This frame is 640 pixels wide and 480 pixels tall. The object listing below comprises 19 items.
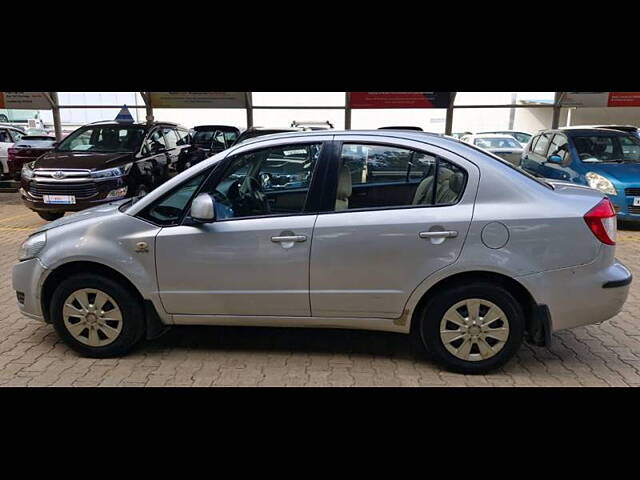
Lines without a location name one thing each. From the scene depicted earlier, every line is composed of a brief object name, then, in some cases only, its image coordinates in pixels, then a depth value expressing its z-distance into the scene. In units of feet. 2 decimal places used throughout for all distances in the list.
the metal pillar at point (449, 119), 38.53
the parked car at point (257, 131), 30.81
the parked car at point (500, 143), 43.98
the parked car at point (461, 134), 52.16
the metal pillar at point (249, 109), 40.84
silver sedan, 10.08
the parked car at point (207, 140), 36.38
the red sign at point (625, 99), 39.55
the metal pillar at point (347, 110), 39.21
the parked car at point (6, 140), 42.34
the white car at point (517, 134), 51.24
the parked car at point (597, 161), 25.04
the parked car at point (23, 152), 39.14
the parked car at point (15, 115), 78.70
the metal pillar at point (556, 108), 38.98
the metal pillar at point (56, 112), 42.01
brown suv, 25.21
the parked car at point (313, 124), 32.80
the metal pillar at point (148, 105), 40.90
